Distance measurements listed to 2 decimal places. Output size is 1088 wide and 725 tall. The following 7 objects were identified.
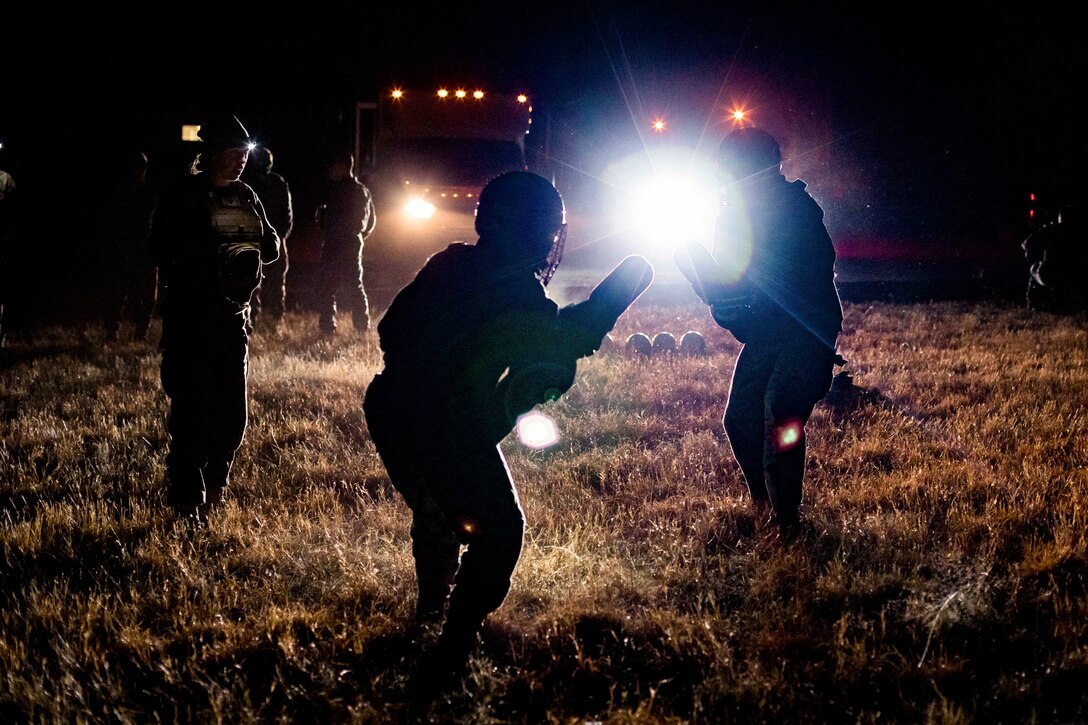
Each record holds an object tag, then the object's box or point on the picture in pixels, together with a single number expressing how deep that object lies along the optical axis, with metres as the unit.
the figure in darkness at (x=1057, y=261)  12.23
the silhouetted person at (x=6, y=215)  7.79
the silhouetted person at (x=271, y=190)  8.41
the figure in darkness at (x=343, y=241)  9.73
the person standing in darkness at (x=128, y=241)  9.93
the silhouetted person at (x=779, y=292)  4.10
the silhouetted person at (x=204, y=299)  4.30
